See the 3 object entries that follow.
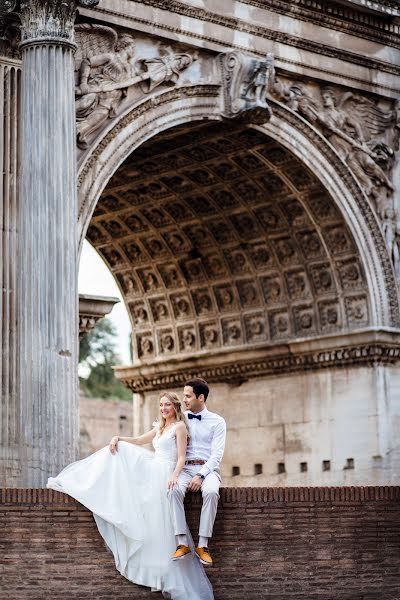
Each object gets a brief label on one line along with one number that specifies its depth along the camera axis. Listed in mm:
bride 16328
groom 16344
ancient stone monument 21141
